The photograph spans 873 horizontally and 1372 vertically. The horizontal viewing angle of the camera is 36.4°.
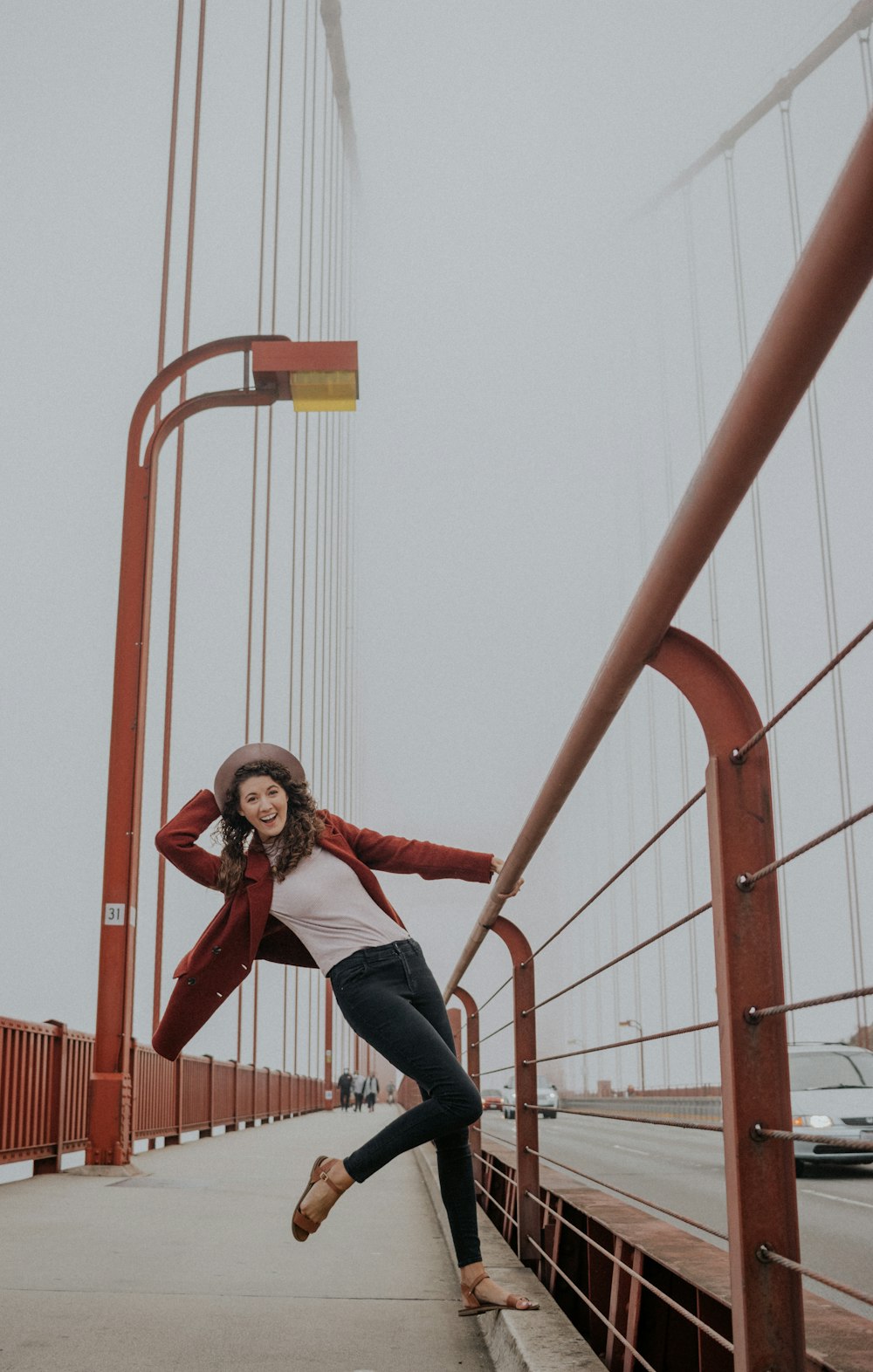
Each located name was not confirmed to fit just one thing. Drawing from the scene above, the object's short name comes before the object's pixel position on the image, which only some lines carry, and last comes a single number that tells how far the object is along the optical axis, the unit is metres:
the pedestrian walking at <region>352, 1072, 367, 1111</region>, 33.16
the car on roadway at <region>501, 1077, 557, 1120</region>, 30.29
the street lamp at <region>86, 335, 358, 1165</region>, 6.01
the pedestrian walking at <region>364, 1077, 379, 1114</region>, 34.68
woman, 2.43
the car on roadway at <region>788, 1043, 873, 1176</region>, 8.27
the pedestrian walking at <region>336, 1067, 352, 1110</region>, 34.03
